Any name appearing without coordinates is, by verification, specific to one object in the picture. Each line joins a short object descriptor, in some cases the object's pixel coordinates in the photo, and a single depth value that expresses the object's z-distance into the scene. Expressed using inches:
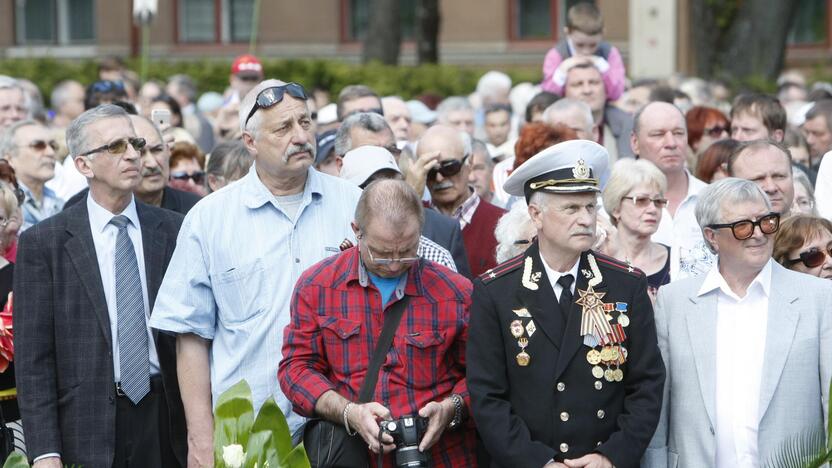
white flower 300.9
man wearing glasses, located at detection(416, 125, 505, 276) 554.6
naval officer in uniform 385.9
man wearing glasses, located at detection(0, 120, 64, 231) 656.1
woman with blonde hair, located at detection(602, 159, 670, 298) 521.9
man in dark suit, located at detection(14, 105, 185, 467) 436.2
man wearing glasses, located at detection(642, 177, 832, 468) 388.9
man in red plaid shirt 388.6
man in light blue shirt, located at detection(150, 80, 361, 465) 419.8
